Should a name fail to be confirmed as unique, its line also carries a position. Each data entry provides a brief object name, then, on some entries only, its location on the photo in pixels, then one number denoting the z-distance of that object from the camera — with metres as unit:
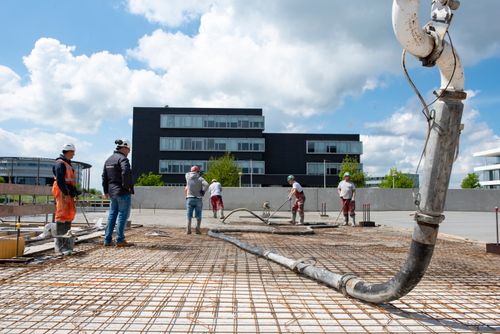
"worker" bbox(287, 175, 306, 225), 12.80
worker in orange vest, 5.50
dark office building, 56.97
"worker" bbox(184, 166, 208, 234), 9.16
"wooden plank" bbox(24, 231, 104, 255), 5.39
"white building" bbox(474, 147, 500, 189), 78.50
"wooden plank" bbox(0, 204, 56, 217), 6.15
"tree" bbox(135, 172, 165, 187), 50.69
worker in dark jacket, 6.35
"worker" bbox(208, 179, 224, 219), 15.90
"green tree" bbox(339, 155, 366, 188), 51.49
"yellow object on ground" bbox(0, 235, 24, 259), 4.75
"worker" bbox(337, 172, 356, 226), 13.02
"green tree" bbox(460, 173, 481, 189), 77.25
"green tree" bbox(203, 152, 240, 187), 49.22
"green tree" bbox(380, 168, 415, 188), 59.69
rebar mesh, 2.65
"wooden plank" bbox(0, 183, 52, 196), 6.46
